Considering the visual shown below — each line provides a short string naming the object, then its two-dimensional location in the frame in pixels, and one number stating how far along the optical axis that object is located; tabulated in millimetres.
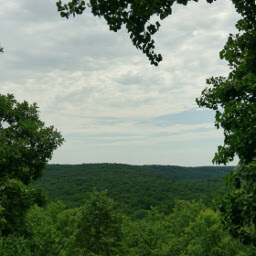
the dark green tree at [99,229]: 23406
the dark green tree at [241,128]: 5707
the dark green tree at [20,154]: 9250
